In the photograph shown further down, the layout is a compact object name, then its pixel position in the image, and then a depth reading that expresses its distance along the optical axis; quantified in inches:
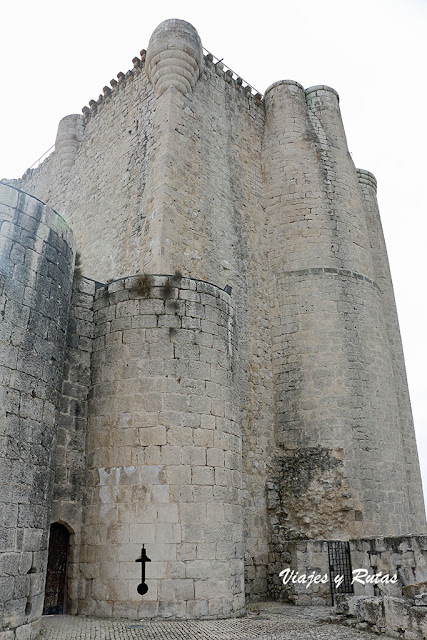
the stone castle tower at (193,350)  248.1
